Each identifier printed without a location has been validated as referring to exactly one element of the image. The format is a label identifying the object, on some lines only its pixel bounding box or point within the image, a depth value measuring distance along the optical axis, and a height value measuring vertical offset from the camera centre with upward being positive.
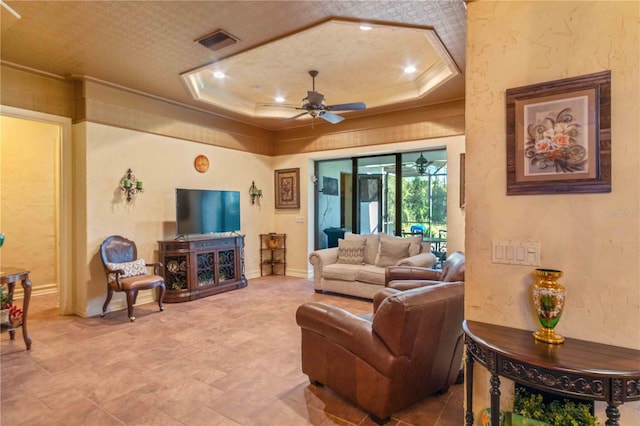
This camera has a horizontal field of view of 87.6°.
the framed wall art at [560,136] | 1.46 +0.34
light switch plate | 1.61 -0.21
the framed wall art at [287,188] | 6.87 +0.47
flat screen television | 5.08 +0.00
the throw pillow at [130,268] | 4.22 -0.73
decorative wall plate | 5.65 +0.83
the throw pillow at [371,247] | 5.44 -0.60
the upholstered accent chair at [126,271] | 4.13 -0.77
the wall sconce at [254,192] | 6.65 +0.38
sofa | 4.89 -0.78
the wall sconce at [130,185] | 4.67 +0.37
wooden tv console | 5.00 -0.88
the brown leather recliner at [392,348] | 1.98 -0.89
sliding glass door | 5.76 +0.29
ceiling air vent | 3.22 +1.71
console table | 1.19 -0.59
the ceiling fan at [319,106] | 4.18 +1.33
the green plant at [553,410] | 1.41 -0.89
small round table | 3.07 -0.67
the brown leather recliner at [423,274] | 3.08 -0.74
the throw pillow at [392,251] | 5.09 -0.64
